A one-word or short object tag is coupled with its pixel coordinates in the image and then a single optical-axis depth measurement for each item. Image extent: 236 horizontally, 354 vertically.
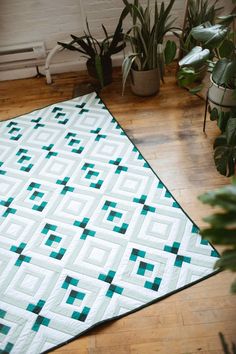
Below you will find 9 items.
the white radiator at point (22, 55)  2.48
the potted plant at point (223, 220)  0.64
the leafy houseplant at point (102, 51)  2.19
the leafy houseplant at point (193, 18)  2.02
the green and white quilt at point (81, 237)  1.33
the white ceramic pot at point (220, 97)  1.71
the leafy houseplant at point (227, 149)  1.40
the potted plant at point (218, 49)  1.33
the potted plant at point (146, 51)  1.99
